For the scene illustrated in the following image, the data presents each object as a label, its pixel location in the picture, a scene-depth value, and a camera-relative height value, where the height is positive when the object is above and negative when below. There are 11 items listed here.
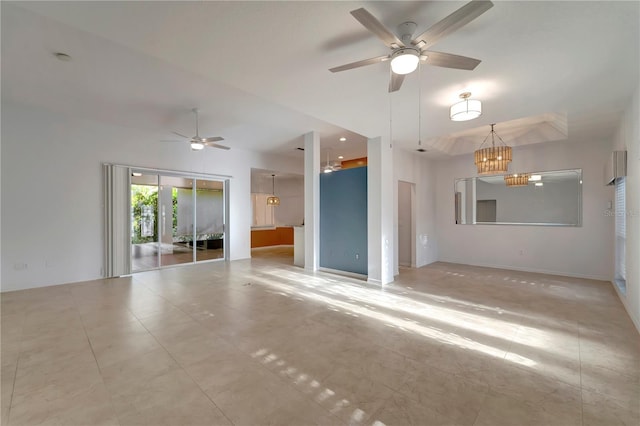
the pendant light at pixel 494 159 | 5.26 +1.01
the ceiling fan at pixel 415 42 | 1.82 +1.32
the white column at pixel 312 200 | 6.64 +0.32
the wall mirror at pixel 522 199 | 6.13 +0.29
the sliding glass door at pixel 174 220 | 6.54 -0.15
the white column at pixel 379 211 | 5.45 +0.02
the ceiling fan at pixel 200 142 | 5.52 +1.49
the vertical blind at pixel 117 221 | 5.89 -0.14
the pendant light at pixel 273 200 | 11.66 +0.56
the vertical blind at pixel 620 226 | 4.53 -0.29
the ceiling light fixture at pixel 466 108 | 3.55 +1.36
